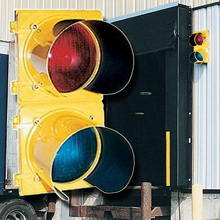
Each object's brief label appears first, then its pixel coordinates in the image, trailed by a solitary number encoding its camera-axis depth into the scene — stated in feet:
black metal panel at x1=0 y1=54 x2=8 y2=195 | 45.34
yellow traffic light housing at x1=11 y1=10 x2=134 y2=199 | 22.85
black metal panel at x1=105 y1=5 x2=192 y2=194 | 42.24
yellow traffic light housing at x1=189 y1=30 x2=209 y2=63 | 38.47
